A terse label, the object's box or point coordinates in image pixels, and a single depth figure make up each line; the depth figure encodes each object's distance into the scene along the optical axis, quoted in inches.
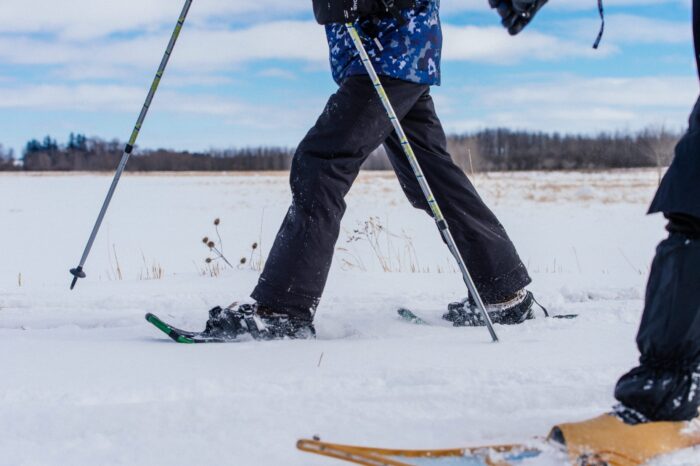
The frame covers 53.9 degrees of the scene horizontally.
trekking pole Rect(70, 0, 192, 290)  129.3
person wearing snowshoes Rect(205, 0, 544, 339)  108.8
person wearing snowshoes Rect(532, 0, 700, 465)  61.7
